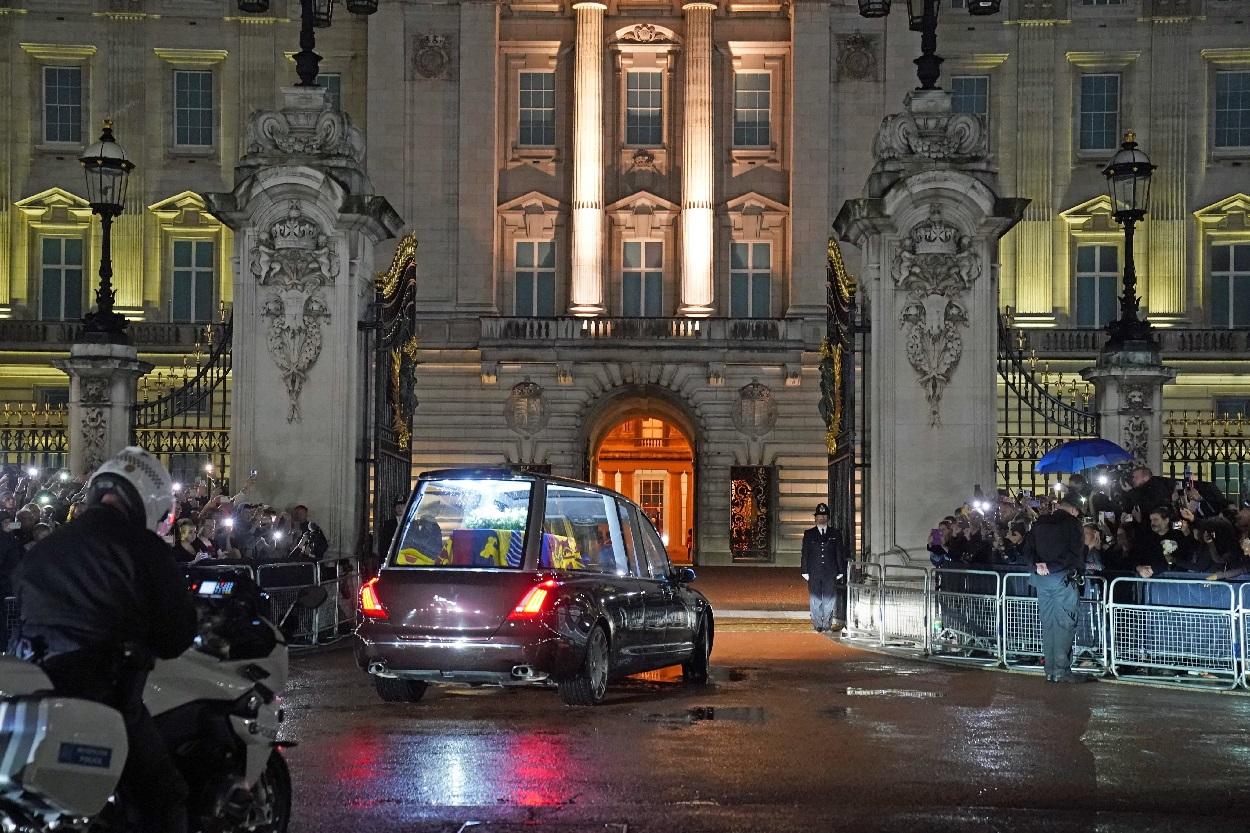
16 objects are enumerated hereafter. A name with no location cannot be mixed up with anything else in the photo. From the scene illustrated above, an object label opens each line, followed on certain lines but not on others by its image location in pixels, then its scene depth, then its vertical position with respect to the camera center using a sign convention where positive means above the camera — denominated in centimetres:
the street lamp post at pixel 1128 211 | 2156 +298
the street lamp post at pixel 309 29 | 1891 +446
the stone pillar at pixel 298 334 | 1886 +121
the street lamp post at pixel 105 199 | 2169 +310
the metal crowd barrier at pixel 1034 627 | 1634 -162
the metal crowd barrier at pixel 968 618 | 1717 -163
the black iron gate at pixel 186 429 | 1999 +24
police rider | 580 -59
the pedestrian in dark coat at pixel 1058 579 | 1544 -109
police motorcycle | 546 -94
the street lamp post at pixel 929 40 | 1894 +436
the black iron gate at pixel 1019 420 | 2008 +44
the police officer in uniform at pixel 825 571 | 2117 -142
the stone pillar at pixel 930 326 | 1889 +134
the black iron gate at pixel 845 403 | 1972 +57
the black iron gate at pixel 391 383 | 1967 +76
